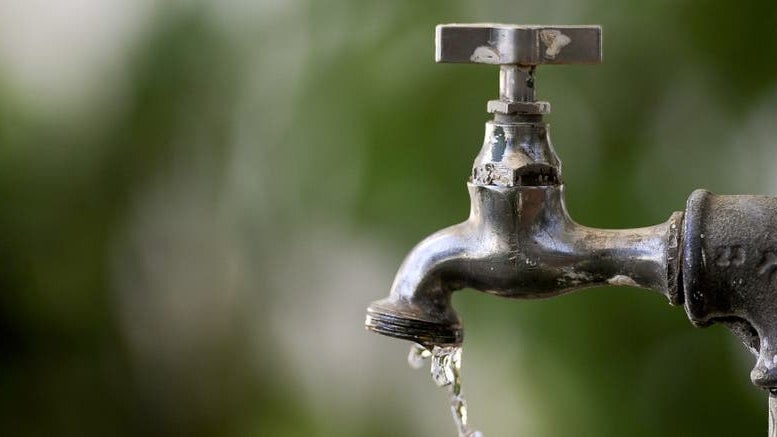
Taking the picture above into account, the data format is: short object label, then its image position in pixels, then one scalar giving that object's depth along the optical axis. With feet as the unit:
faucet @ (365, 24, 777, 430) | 4.00
